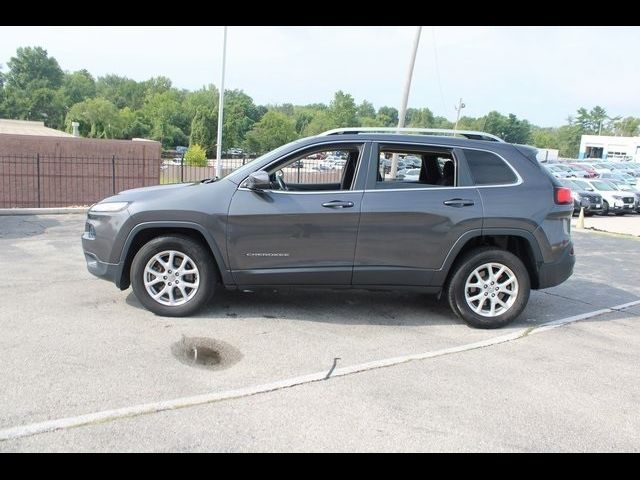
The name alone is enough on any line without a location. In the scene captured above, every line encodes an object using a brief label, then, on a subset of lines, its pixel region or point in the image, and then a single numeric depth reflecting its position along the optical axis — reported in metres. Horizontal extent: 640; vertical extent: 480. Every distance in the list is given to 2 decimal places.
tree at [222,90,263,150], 70.37
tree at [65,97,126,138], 69.62
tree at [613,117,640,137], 116.94
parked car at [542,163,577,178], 35.80
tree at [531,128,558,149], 123.96
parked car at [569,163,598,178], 37.09
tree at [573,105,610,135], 130.01
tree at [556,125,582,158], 117.12
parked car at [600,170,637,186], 32.73
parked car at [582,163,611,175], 44.18
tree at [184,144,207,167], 32.91
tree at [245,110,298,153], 65.88
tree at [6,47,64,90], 104.75
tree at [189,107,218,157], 62.59
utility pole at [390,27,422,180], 17.05
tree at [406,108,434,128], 115.50
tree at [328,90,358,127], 79.56
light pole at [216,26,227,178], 21.08
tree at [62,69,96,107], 110.56
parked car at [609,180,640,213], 24.06
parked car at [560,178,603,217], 22.30
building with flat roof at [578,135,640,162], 84.75
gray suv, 5.12
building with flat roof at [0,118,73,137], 23.95
